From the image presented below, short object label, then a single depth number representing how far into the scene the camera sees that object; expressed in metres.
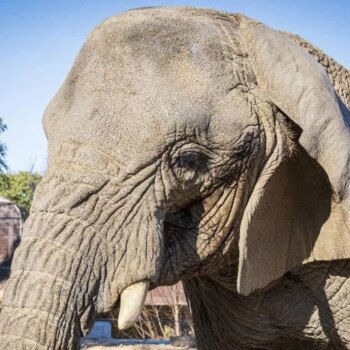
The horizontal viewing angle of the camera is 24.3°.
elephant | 2.48
